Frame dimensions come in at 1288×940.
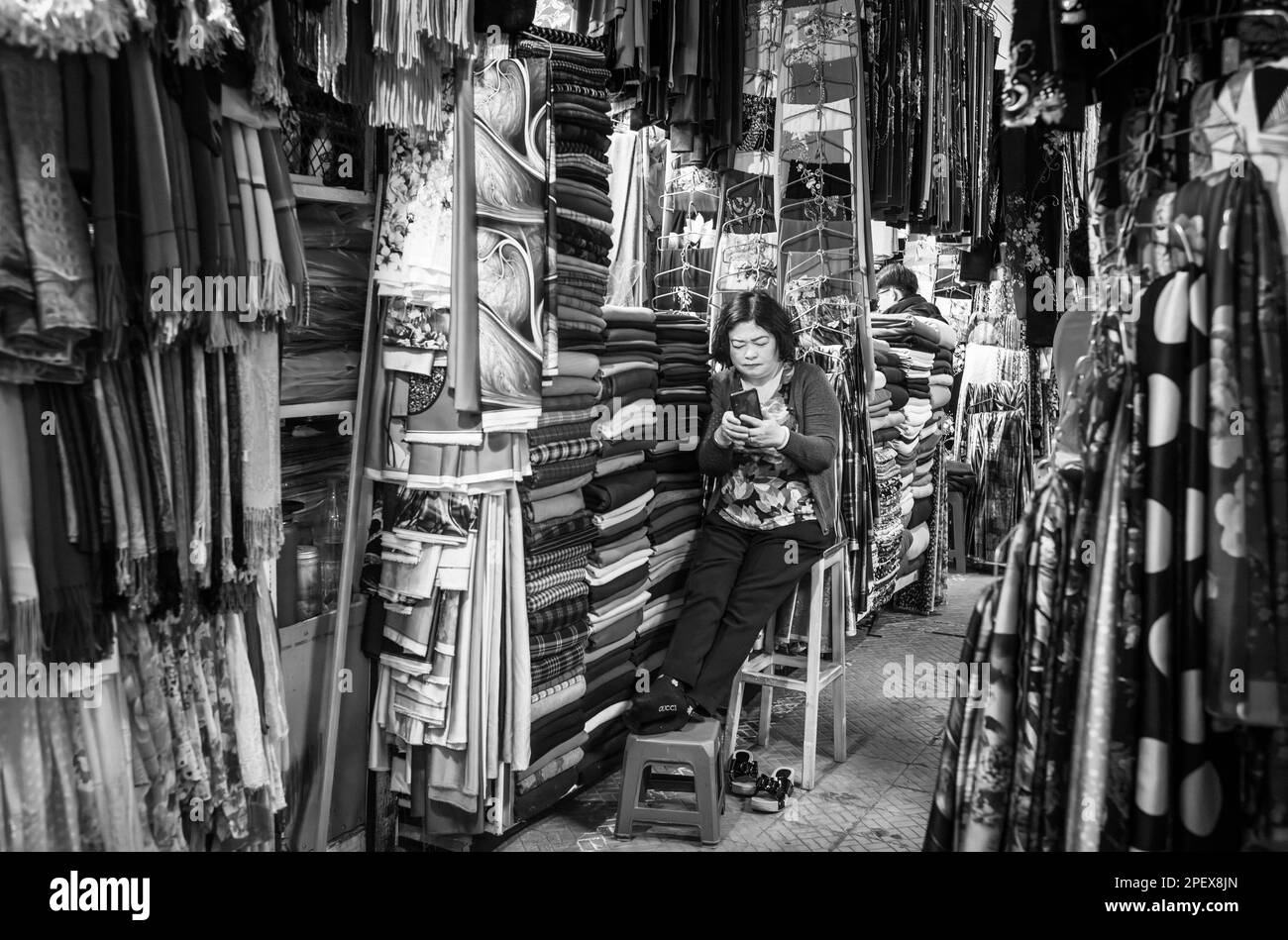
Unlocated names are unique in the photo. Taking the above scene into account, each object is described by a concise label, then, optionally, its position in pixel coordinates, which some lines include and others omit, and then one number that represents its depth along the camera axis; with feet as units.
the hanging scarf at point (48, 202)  5.20
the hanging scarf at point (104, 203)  5.49
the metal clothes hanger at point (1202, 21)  5.06
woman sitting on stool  10.93
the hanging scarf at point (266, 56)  6.45
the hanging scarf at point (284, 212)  6.79
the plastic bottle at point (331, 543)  9.20
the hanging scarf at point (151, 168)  5.67
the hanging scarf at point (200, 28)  5.75
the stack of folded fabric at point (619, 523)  11.10
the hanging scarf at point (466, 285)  8.52
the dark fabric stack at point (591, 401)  9.80
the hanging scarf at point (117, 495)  5.74
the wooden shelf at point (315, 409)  8.28
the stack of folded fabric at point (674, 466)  12.28
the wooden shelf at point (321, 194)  8.19
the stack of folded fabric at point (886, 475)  15.35
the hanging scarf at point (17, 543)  5.37
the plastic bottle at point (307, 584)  8.95
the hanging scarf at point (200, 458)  6.35
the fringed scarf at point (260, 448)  6.72
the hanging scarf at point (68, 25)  5.00
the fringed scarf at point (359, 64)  7.54
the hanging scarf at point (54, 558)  5.51
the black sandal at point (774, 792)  10.79
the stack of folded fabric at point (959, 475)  20.95
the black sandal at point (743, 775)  11.05
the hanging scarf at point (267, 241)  6.57
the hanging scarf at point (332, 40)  7.26
